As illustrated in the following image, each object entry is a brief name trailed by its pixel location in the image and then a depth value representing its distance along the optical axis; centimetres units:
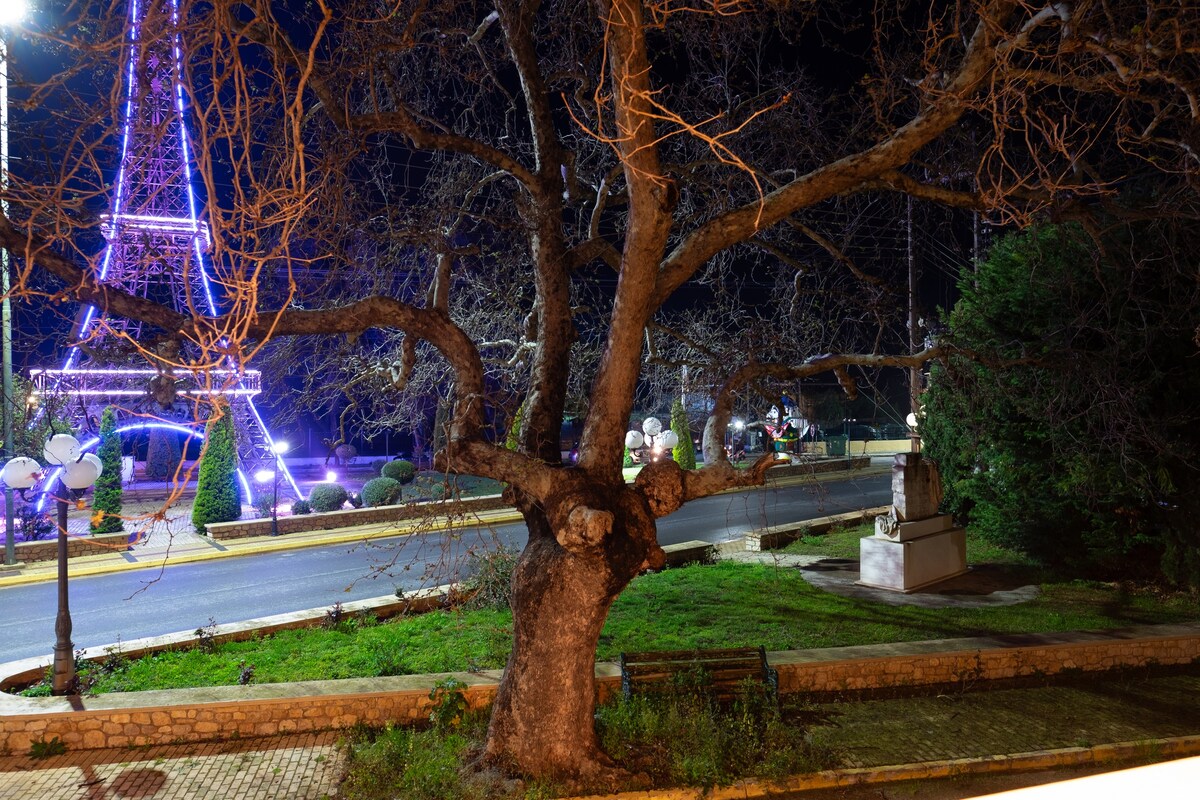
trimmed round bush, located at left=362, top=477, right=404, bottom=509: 2403
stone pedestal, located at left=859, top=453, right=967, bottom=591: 1361
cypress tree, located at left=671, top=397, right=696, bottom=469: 2855
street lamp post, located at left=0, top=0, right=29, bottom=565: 1436
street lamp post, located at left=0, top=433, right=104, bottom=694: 829
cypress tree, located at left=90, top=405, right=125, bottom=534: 1966
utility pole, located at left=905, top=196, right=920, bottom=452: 1600
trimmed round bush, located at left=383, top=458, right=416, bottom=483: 2964
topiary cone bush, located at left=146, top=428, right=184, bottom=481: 3453
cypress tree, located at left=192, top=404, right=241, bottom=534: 2109
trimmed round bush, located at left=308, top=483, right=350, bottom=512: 2308
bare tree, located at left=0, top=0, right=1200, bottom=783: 631
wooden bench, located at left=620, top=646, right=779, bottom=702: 802
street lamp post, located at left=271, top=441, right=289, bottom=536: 2073
